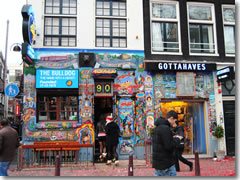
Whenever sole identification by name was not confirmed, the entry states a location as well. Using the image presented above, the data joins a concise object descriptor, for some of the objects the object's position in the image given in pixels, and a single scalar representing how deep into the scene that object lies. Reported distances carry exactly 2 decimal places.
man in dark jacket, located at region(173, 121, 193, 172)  8.29
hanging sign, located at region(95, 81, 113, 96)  11.30
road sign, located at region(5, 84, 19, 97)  9.48
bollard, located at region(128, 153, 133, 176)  7.26
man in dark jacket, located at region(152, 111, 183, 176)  5.08
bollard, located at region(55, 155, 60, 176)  7.37
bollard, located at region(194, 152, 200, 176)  7.72
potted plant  11.60
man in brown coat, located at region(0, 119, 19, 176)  6.51
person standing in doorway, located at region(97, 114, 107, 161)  10.56
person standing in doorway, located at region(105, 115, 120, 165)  9.77
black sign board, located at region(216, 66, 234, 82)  11.24
